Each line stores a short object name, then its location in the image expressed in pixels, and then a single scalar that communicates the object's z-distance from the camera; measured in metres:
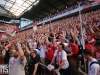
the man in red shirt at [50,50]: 4.25
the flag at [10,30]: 6.61
